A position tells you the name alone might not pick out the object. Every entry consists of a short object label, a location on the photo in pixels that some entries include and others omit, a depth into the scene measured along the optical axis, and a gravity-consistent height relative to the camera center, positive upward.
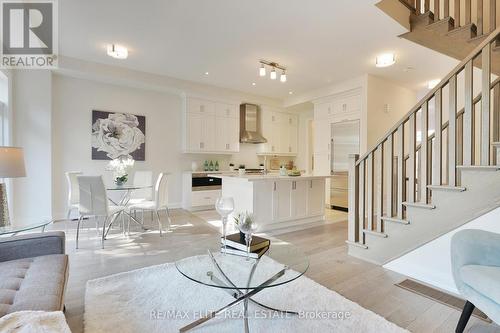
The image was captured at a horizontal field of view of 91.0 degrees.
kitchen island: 3.80 -0.57
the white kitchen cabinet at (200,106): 5.78 +1.38
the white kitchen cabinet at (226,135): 6.18 +0.74
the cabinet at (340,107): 5.41 +1.33
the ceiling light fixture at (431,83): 5.32 +1.78
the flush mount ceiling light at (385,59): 4.12 +1.77
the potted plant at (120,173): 3.82 -0.15
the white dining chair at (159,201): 3.71 -0.59
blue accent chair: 1.37 -0.66
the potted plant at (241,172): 4.39 -0.15
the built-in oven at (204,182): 5.72 -0.46
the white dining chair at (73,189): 3.86 -0.41
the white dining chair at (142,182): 4.53 -0.34
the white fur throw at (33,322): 0.92 -0.62
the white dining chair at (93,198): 3.15 -0.45
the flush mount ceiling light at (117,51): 3.87 +1.79
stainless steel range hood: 6.64 +1.07
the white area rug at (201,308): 1.67 -1.10
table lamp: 2.13 -0.04
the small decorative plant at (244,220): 1.77 -0.41
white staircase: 2.01 -0.20
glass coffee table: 1.49 -0.71
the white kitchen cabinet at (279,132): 7.10 +0.95
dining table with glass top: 3.66 -0.61
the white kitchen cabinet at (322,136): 6.06 +0.70
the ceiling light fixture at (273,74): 4.41 +1.60
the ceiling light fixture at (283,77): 4.60 +1.62
